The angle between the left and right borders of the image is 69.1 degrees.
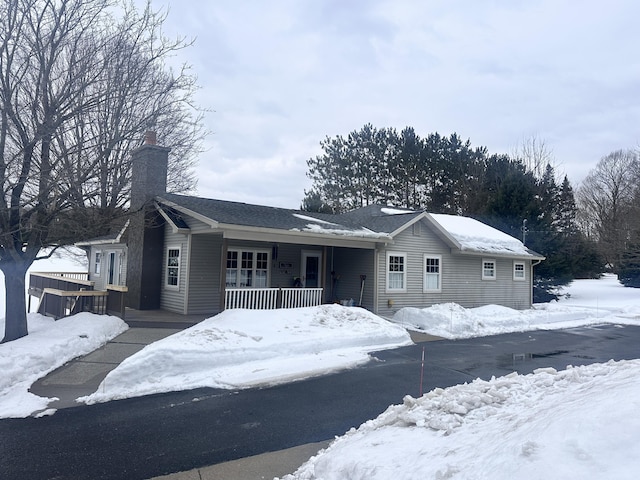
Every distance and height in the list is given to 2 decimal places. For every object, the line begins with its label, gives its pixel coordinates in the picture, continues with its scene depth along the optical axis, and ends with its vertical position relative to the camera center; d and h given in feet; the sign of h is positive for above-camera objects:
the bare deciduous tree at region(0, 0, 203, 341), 30.32 +9.95
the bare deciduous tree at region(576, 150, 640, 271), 115.75 +22.34
